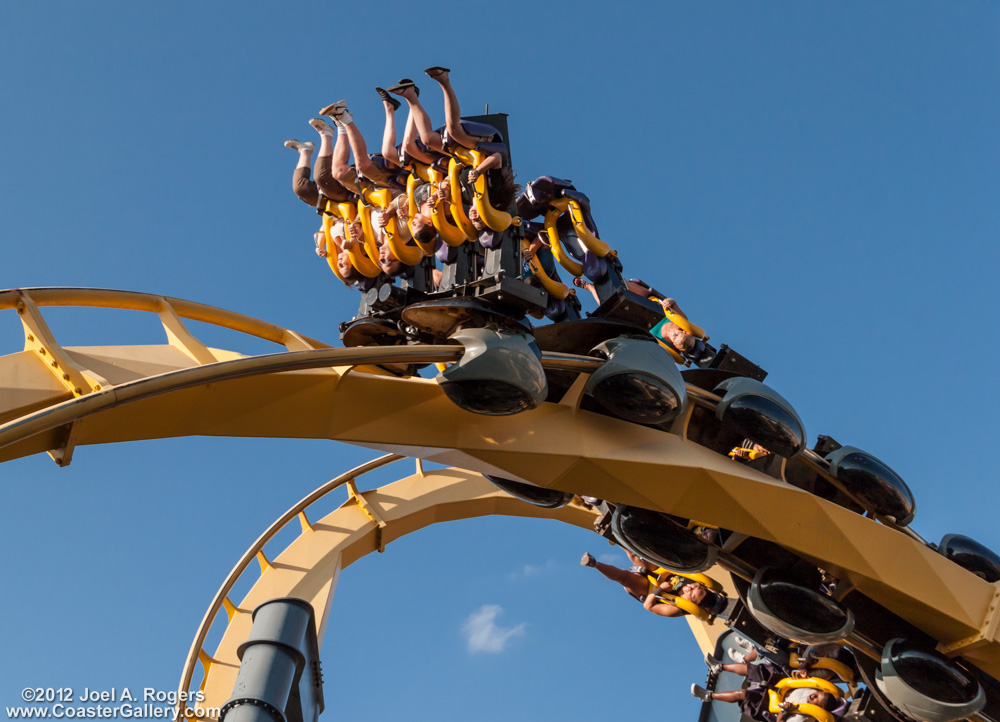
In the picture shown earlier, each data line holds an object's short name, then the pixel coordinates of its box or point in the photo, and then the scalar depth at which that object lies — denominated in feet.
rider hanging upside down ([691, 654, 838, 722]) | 29.60
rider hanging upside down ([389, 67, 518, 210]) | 22.45
